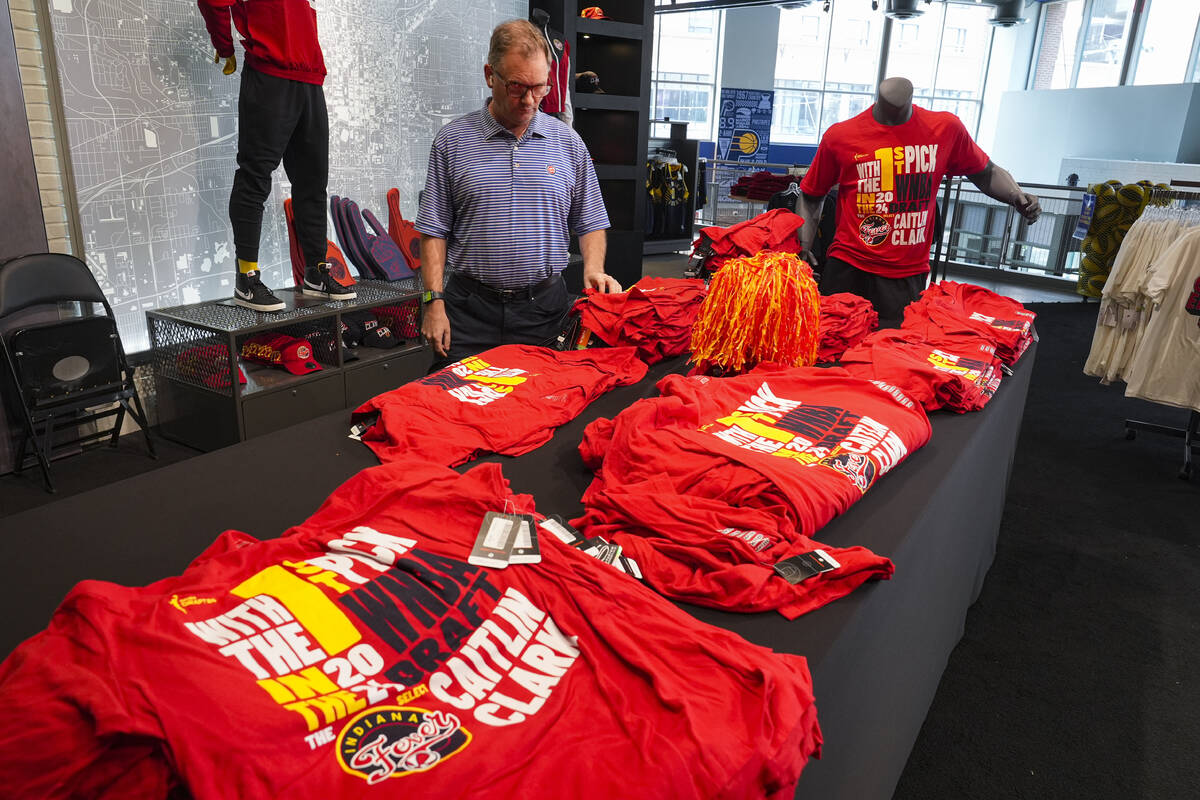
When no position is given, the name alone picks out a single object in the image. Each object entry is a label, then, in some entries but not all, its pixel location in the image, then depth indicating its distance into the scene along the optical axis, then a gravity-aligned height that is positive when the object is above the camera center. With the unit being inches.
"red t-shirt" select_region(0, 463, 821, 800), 25.8 -20.7
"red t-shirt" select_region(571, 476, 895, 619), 40.1 -21.2
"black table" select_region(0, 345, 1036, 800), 40.9 -24.5
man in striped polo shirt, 93.4 -10.7
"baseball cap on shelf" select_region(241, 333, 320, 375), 145.6 -40.2
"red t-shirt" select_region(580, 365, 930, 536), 46.6 -19.4
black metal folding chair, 120.3 -36.0
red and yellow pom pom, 69.6 -15.0
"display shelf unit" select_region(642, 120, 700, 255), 366.9 -18.8
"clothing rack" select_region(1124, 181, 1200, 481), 146.8 -51.5
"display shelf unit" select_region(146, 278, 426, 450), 132.5 -43.5
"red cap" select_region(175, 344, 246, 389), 131.0 -39.5
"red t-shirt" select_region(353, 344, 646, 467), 59.9 -21.8
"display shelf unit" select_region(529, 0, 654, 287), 223.1 +6.8
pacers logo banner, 478.6 +10.2
